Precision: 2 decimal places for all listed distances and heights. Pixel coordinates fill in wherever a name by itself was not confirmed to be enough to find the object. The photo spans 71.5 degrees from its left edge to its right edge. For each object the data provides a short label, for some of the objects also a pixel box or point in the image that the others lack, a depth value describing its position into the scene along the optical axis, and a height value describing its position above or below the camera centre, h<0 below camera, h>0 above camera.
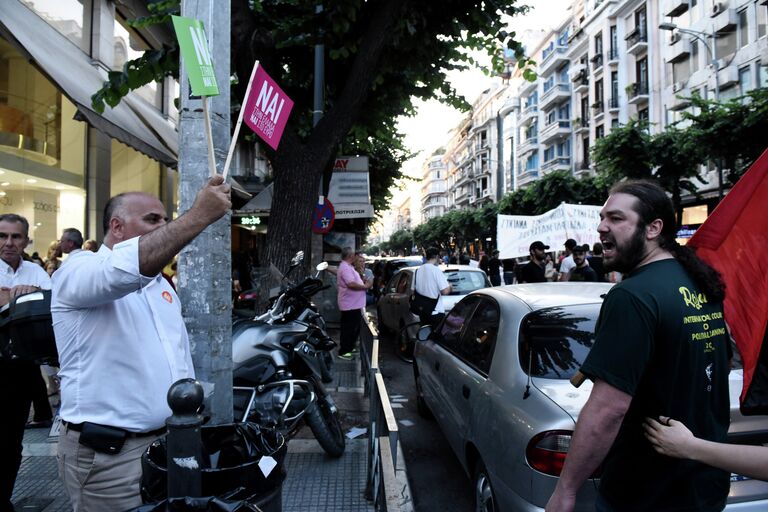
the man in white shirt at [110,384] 1.98 -0.44
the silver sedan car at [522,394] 2.77 -0.76
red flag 1.86 +0.03
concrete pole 3.04 +0.01
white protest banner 12.46 +0.97
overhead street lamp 23.56 +10.76
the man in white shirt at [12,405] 3.22 -0.85
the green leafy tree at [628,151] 20.16 +4.59
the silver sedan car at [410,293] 9.48 -0.44
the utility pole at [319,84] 8.05 +2.82
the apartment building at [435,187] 129.00 +20.71
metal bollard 1.42 -0.47
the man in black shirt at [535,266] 10.23 +0.07
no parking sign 9.68 +0.97
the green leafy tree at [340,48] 6.01 +2.83
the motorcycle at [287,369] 3.96 -0.78
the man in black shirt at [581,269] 9.04 +0.01
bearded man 1.73 -0.38
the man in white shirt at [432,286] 8.49 -0.27
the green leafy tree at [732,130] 15.38 +4.24
